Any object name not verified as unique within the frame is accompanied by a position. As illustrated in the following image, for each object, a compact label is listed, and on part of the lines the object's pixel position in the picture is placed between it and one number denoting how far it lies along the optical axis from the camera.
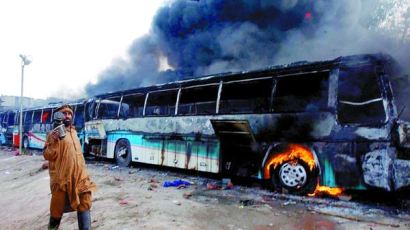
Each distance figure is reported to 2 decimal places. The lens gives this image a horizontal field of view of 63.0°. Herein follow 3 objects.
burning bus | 5.30
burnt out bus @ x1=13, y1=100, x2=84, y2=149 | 17.12
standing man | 3.70
